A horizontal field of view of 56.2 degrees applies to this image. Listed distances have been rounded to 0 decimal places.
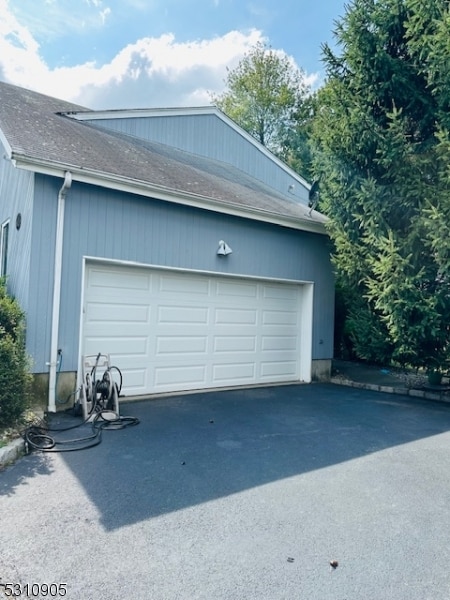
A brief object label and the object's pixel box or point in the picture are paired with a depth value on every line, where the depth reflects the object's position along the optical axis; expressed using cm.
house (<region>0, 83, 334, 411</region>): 589
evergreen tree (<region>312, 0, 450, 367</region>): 675
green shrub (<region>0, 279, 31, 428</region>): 464
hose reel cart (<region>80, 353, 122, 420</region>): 557
